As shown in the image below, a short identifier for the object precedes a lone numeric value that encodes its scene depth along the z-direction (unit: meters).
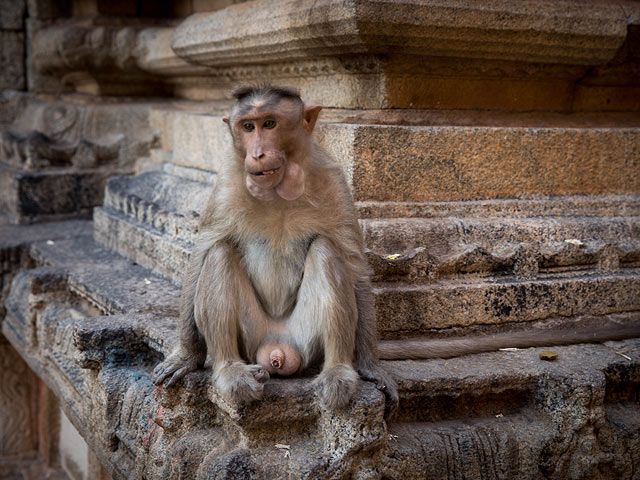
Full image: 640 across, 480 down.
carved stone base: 2.75
